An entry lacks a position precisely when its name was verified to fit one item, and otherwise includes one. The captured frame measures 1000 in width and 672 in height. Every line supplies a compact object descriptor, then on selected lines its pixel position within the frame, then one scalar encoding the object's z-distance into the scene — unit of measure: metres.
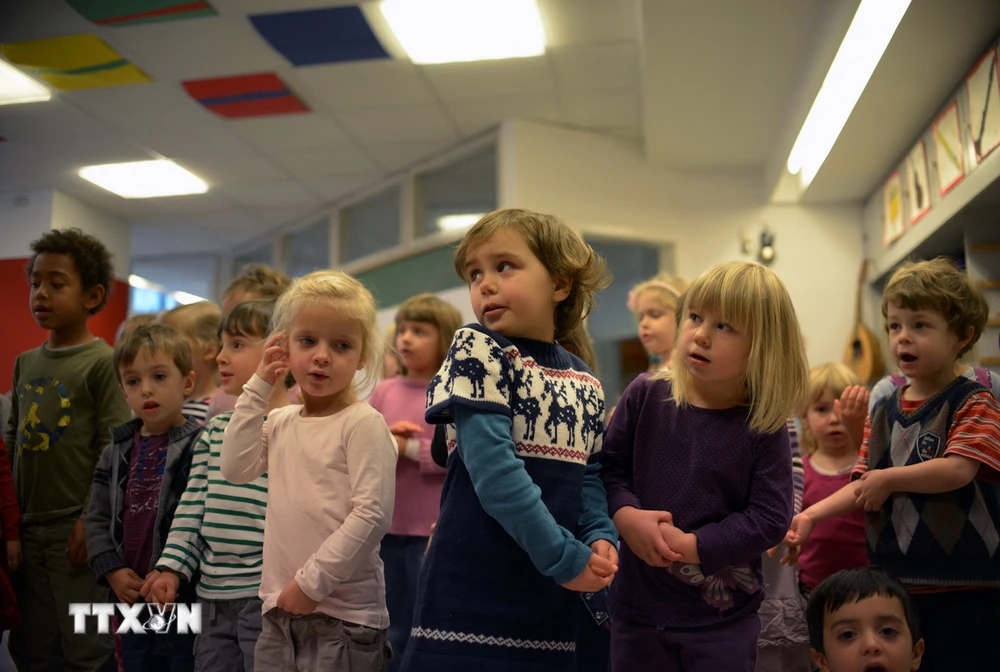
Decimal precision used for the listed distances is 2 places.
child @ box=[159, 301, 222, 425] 2.59
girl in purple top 1.49
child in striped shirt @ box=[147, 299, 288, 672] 1.84
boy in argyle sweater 1.78
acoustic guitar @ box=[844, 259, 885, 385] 5.23
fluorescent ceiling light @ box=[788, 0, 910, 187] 3.39
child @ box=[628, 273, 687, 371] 2.99
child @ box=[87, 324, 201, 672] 2.01
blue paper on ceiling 4.30
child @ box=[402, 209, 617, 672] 1.30
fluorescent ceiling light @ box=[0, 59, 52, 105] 3.84
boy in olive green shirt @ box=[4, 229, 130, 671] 2.40
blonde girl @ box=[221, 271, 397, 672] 1.56
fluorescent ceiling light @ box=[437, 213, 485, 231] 6.25
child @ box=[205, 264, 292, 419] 2.70
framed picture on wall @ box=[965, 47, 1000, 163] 3.24
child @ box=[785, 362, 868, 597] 2.41
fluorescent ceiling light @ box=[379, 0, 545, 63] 4.30
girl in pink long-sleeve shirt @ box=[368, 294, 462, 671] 2.72
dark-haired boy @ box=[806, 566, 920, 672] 1.73
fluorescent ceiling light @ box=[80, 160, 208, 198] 3.77
